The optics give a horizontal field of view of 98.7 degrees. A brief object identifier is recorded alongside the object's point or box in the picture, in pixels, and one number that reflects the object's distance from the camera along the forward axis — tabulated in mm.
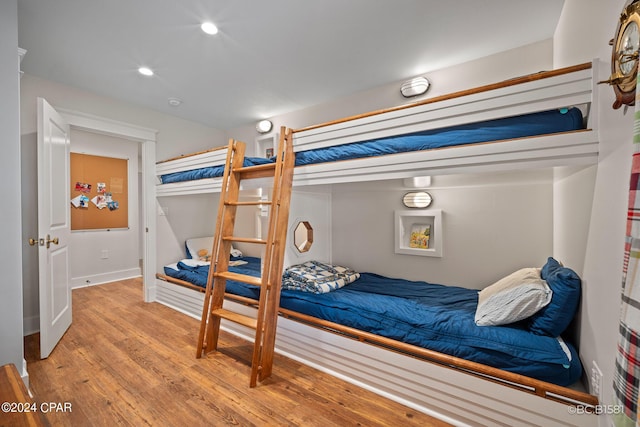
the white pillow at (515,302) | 1457
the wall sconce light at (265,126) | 3848
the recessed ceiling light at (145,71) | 2527
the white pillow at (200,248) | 3801
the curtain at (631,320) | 457
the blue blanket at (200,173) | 2520
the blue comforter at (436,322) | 1311
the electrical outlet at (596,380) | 1099
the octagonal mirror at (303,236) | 2959
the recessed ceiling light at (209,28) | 1943
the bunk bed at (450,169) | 1217
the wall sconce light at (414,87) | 2633
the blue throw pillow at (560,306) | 1365
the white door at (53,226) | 2110
